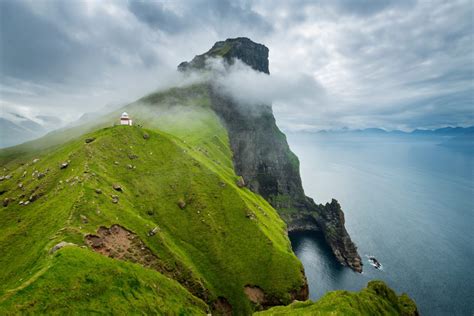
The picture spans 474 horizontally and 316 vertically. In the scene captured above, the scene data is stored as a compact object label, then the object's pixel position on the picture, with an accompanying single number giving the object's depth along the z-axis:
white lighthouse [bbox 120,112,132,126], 111.91
